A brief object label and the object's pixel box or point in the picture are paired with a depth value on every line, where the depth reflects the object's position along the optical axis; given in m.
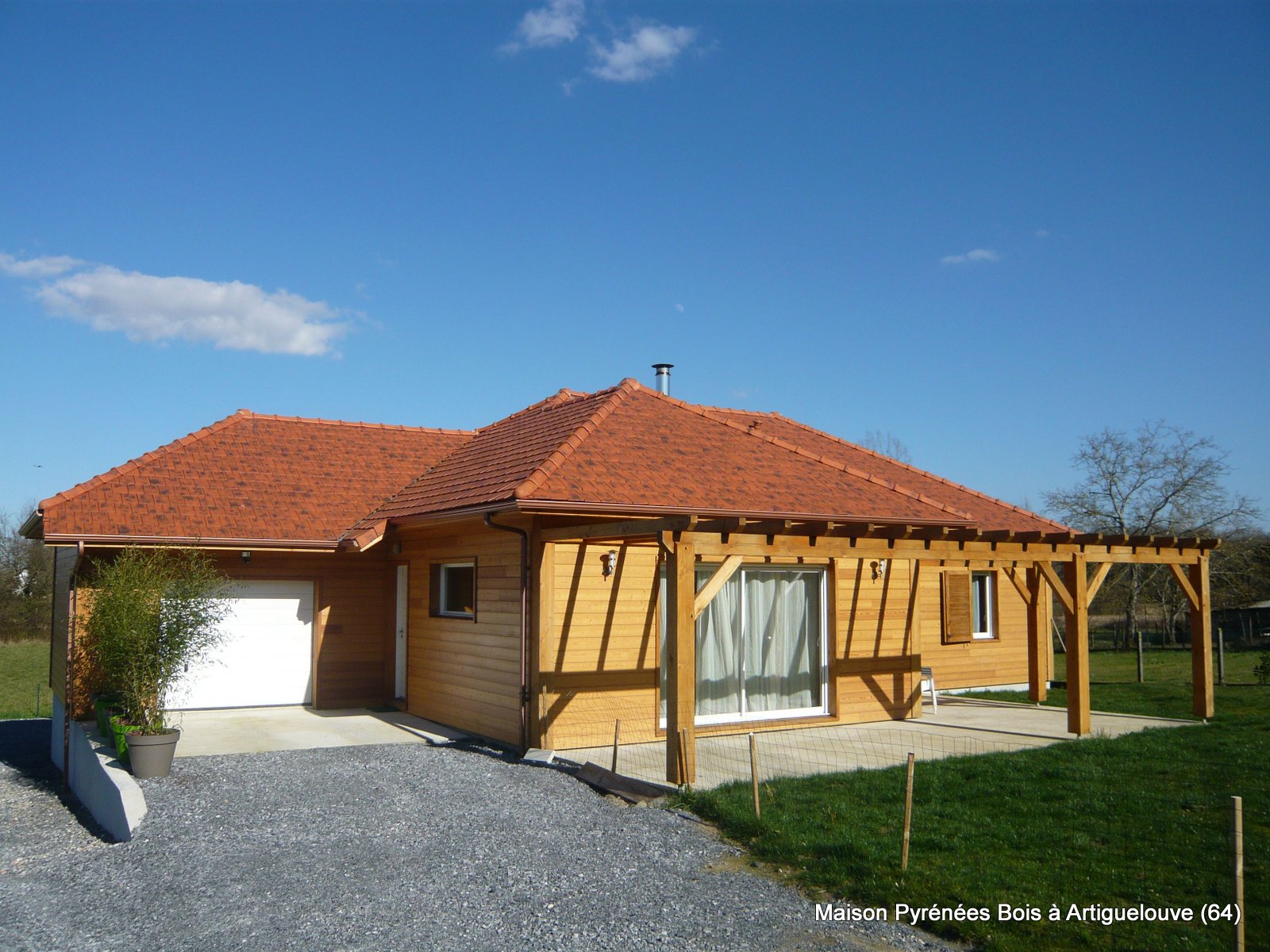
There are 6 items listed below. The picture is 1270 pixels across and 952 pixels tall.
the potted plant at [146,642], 9.61
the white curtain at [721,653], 11.88
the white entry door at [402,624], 14.77
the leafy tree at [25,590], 29.28
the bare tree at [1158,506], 32.72
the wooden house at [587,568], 10.82
